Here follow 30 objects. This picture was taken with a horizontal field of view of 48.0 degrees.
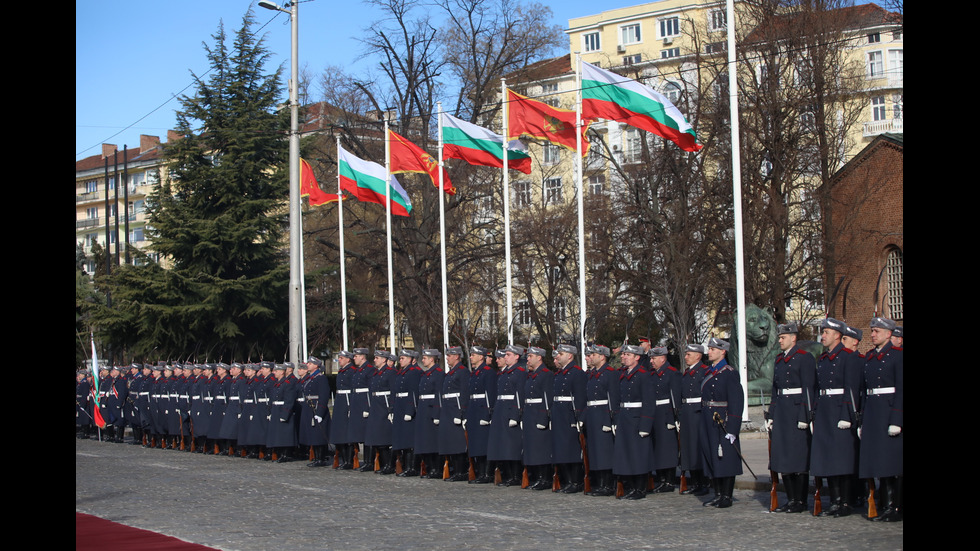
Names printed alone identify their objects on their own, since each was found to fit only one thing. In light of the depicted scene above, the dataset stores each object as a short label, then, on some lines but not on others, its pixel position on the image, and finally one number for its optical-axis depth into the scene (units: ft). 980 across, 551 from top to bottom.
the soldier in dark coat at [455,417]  52.16
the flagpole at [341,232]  86.02
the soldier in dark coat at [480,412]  50.90
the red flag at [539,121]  67.56
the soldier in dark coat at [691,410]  42.96
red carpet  32.71
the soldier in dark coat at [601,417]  44.57
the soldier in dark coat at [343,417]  59.57
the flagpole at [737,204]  56.59
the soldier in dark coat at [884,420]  33.78
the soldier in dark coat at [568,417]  46.37
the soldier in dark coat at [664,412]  44.21
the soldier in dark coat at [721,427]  39.47
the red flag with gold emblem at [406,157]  80.59
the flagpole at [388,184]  81.46
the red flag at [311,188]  88.28
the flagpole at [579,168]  62.46
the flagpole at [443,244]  72.33
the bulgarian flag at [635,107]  61.31
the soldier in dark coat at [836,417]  35.63
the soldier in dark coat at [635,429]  43.19
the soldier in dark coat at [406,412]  54.80
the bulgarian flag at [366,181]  84.84
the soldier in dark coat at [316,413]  62.18
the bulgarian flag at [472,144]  73.51
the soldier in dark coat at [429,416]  53.11
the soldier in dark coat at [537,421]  47.03
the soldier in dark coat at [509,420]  48.55
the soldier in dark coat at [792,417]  37.06
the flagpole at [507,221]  69.51
